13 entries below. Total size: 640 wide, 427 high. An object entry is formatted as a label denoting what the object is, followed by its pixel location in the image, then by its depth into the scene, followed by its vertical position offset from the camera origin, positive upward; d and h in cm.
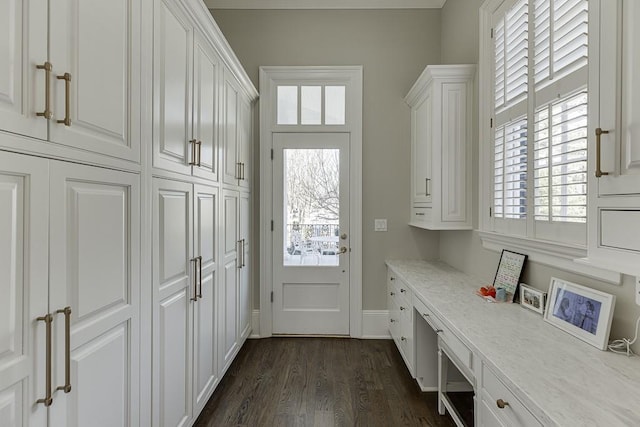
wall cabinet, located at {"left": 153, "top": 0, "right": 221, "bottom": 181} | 156 +62
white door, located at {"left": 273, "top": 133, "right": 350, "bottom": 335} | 350 -22
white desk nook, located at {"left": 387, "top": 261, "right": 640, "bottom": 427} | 97 -54
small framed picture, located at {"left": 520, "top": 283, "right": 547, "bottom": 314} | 171 -44
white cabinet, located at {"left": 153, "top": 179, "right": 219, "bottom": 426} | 158 -47
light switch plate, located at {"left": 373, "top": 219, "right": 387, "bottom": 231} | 350 -12
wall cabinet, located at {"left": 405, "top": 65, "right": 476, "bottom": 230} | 268 +55
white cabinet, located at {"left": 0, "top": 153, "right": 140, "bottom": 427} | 85 -25
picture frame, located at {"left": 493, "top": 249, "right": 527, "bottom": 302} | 195 -35
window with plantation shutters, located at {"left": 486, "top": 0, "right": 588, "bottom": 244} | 152 +50
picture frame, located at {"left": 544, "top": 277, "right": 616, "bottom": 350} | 132 -41
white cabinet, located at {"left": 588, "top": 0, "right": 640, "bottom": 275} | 103 +25
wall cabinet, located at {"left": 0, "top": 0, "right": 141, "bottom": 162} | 83 +40
